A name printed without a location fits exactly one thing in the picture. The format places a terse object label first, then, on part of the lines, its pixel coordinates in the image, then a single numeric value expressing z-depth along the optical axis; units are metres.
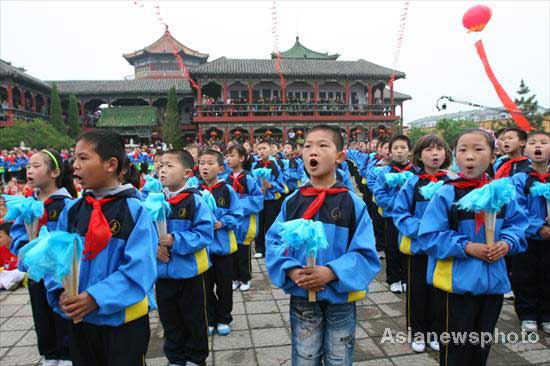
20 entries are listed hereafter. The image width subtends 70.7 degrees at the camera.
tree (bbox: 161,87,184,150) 28.16
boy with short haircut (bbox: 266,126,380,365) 2.13
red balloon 11.18
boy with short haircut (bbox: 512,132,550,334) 3.59
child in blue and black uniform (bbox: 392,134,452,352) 3.36
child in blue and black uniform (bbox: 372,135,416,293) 4.54
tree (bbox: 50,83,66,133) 27.02
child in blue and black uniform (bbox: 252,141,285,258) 6.78
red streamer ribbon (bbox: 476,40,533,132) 14.82
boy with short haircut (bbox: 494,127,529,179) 4.34
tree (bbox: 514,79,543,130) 37.26
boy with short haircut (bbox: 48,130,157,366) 2.06
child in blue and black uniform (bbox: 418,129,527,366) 2.38
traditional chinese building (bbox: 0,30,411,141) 28.41
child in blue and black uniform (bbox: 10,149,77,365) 3.12
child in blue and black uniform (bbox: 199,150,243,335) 3.71
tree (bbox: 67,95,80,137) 28.56
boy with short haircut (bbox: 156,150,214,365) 3.02
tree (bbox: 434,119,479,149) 33.66
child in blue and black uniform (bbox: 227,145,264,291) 4.76
